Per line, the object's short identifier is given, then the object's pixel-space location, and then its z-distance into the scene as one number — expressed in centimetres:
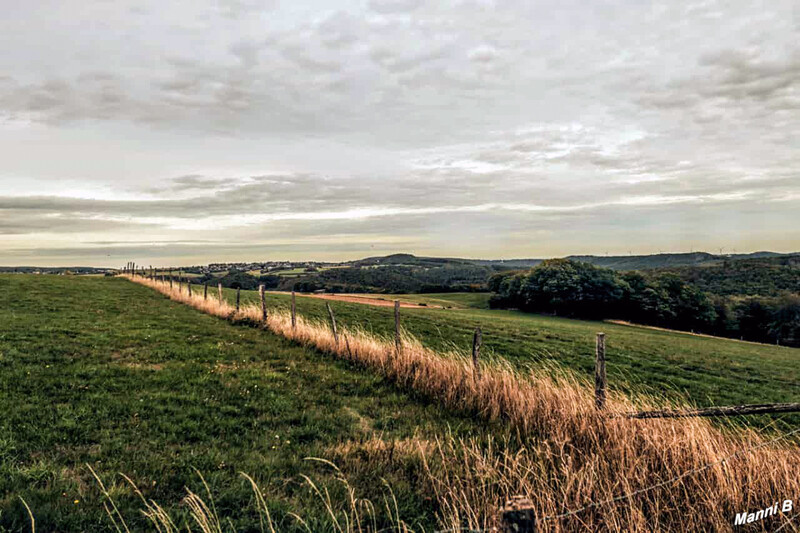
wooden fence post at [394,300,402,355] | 1052
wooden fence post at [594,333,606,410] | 593
